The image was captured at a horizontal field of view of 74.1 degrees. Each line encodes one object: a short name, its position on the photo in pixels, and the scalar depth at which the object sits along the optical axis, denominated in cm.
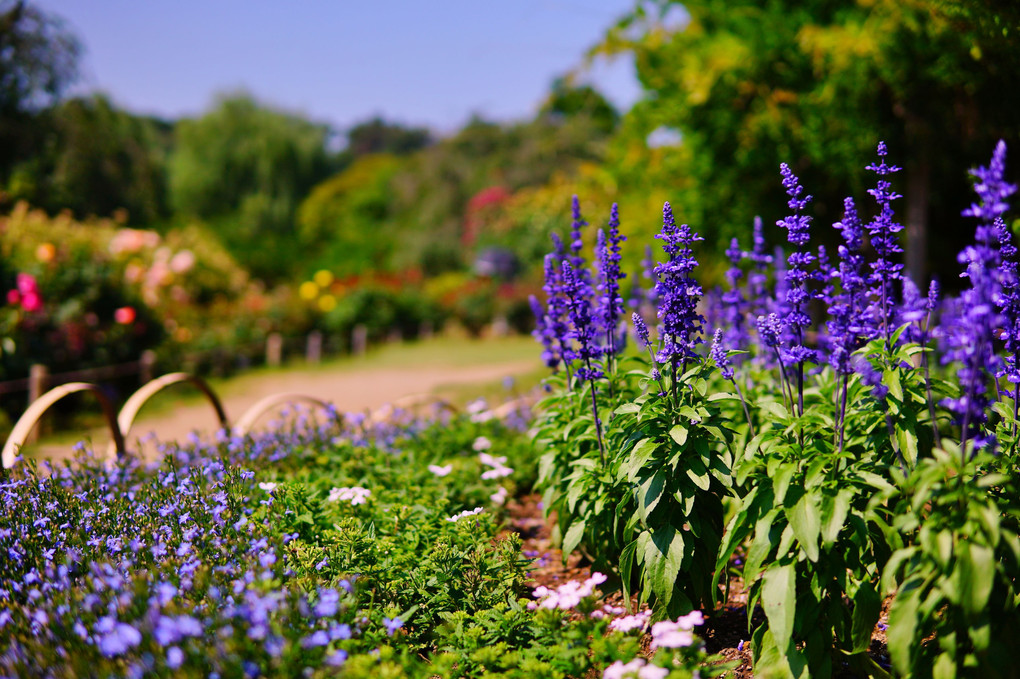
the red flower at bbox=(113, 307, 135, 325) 1018
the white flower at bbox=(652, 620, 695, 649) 213
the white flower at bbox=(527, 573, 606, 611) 244
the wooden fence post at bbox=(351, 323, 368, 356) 1823
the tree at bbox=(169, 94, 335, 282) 3353
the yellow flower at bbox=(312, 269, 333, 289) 1941
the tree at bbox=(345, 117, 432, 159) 7081
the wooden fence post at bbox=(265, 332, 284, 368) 1582
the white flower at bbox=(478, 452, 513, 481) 407
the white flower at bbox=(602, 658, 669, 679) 202
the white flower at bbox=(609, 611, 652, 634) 236
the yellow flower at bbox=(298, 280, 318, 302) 1847
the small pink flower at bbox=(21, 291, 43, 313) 852
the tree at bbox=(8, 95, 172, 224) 1527
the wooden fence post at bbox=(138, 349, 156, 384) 1048
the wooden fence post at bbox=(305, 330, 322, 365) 1683
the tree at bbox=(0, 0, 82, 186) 1467
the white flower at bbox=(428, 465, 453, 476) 390
